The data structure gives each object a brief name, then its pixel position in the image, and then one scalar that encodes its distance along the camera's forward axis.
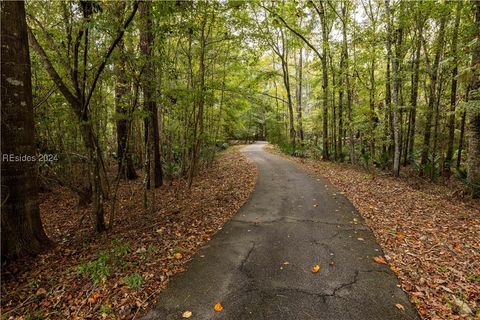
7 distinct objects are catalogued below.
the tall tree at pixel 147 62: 4.50
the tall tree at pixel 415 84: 8.94
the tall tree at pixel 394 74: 8.54
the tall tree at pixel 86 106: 3.77
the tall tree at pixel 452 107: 8.40
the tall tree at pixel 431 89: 9.05
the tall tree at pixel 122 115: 4.55
